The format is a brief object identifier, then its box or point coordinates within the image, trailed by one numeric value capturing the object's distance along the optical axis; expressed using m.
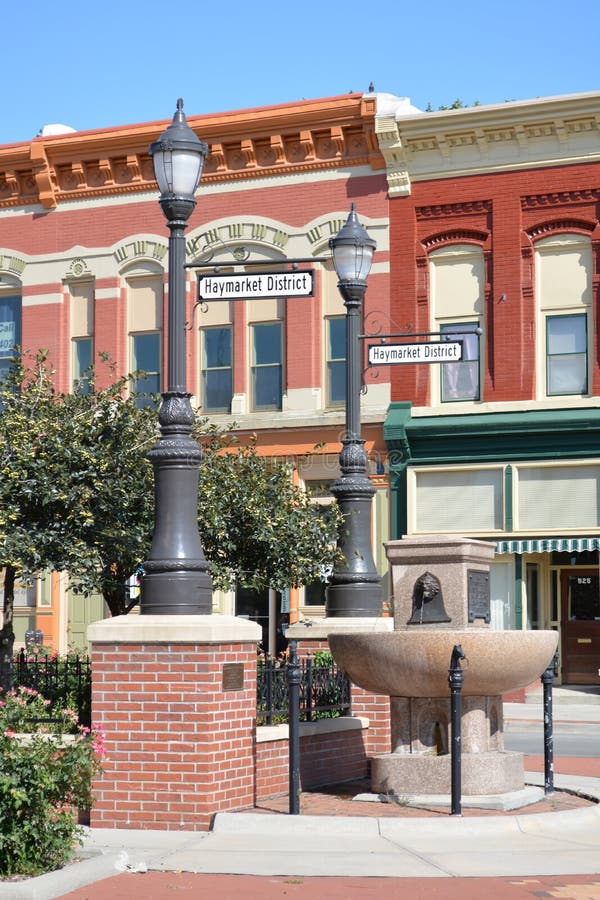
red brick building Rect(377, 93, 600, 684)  29.27
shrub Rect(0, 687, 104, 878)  8.89
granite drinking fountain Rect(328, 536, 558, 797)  11.87
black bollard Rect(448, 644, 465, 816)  11.10
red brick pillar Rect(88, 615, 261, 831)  10.88
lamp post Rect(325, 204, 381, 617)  14.80
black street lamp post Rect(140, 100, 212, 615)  11.23
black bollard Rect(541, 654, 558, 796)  12.87
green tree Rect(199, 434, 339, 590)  16.95
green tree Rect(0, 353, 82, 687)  14.43
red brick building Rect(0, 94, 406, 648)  31.00
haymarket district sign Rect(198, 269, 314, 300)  12.95
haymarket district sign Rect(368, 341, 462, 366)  18.83
